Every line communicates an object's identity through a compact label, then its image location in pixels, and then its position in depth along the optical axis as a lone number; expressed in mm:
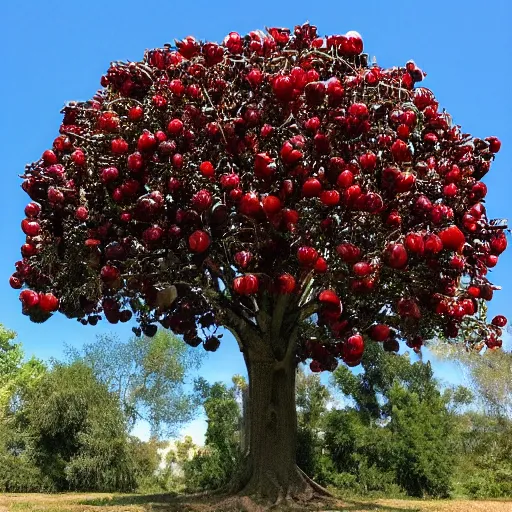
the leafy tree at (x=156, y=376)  38375
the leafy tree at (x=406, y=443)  18656
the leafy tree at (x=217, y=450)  17906
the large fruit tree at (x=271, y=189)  9461
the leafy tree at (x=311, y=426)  19031
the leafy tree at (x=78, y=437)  21609
